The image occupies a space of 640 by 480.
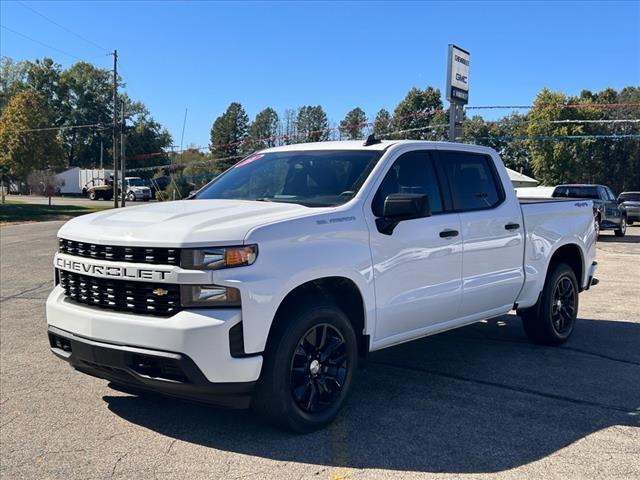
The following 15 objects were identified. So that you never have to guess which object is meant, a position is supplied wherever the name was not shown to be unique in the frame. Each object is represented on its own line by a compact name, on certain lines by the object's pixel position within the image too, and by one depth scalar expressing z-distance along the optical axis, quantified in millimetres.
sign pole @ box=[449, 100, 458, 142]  14103
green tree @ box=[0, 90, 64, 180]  43094
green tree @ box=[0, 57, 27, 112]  84500
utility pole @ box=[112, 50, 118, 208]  44500
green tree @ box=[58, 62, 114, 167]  90062
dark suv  22641
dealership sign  14211
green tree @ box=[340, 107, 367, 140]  75875
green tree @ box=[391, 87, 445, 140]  58531
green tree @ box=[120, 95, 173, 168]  83400
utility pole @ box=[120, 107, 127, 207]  44406
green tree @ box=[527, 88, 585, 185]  53206
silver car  31141
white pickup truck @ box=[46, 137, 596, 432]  3809
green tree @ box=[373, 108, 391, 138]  44606
